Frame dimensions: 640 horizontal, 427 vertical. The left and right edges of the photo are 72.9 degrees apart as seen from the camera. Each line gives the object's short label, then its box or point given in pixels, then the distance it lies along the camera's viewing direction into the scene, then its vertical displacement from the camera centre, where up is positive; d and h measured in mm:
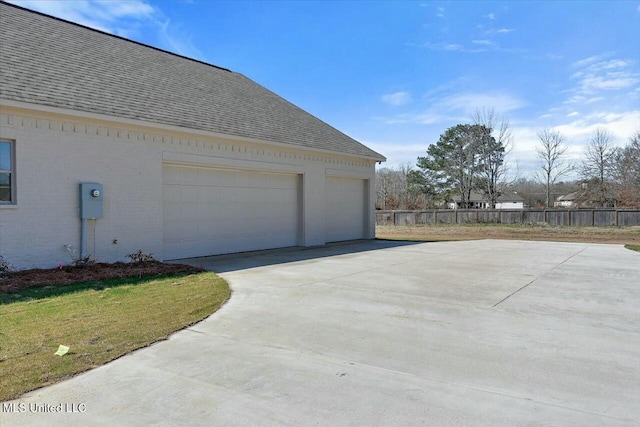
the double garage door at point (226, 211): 12117 -48
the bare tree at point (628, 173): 37938 +3258
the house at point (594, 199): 43094 +1067
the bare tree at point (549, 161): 44525 +4999
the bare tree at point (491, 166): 43500 +4422
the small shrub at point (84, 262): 9578 -1176
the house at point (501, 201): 52262 +1097
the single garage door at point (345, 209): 17828 +10
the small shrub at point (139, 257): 10648 -1179
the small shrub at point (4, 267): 8494 -1139
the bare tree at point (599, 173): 42941 +3616
